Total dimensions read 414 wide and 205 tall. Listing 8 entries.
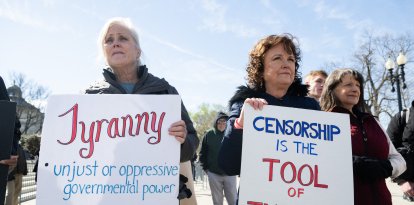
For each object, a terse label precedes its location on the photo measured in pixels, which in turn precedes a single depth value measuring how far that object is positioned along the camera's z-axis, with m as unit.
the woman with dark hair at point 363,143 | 2.58
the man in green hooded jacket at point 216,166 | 6.41
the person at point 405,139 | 3.66
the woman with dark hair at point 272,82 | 2.38
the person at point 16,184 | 3.72
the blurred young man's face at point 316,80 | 4.61
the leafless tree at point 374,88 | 33.56
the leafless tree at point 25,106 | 50.64
